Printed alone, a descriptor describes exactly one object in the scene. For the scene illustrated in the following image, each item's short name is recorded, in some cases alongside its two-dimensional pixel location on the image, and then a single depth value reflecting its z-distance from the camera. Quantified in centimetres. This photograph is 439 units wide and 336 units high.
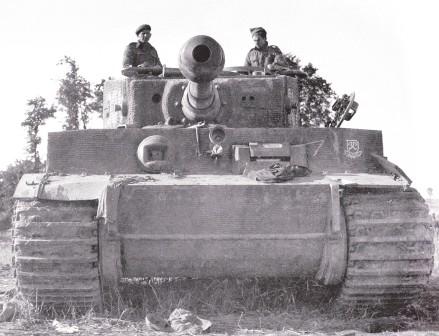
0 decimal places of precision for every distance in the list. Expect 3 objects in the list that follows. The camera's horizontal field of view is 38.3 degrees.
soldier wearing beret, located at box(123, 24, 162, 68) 834
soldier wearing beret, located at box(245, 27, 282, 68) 866
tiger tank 512
